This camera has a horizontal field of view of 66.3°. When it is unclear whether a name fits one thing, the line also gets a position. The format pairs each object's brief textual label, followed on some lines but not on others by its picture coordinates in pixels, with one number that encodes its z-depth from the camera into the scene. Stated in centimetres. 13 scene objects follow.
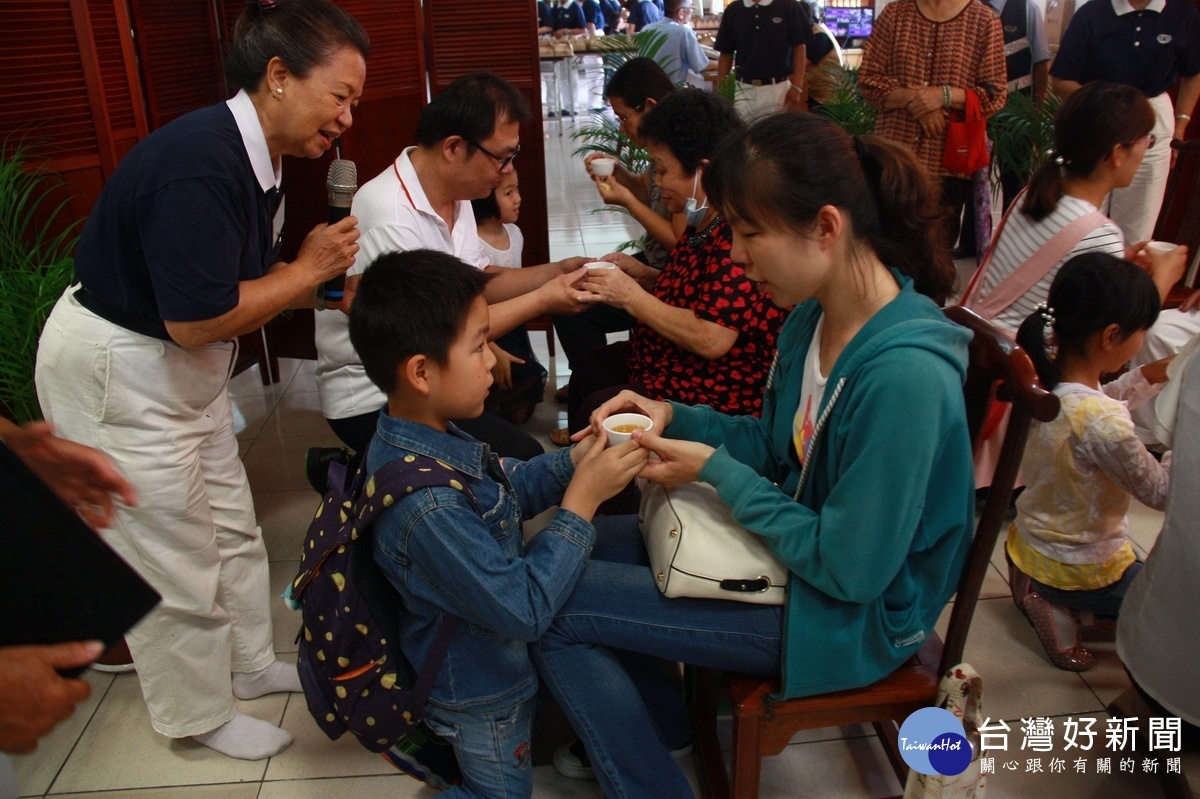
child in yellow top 198
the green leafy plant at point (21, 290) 212
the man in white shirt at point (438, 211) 237
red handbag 372
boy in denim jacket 147
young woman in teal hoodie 135
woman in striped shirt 243
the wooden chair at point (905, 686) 143
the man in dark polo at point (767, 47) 553
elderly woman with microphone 168
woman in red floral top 212
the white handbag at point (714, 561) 149
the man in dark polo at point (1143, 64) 383
